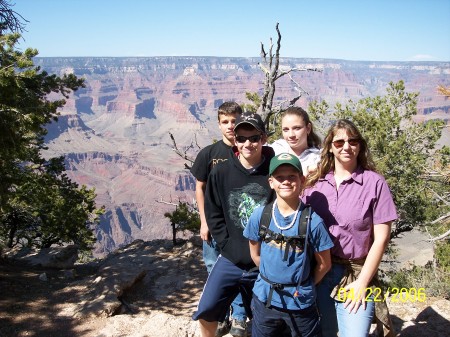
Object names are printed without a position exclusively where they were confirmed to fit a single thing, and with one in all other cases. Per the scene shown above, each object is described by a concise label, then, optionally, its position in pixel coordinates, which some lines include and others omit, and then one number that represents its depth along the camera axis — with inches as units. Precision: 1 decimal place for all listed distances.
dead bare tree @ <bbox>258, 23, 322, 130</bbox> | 300.0
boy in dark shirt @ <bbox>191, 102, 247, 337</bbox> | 135.3
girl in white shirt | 111.9
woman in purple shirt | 92.8
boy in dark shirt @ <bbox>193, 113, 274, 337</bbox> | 110.5
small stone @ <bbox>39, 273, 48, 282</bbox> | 313.1
